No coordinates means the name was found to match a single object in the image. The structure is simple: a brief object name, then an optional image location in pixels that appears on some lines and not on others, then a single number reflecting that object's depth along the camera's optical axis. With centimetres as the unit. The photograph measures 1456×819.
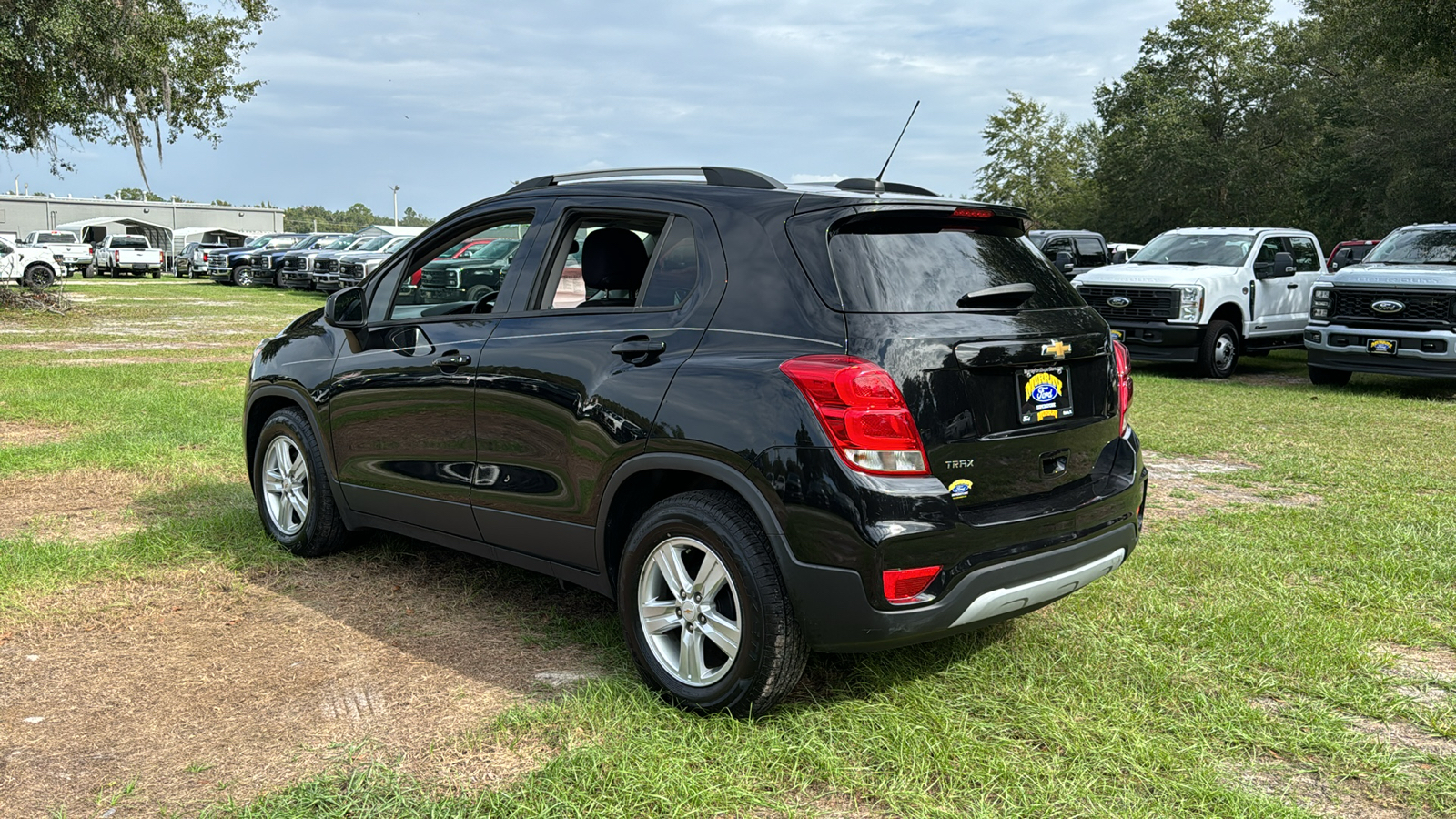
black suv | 332
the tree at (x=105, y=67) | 1858
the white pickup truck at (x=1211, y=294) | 1416
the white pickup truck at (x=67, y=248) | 4103
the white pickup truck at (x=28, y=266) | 3162
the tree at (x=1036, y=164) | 6519
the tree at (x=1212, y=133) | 4638
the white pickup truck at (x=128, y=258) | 4431
